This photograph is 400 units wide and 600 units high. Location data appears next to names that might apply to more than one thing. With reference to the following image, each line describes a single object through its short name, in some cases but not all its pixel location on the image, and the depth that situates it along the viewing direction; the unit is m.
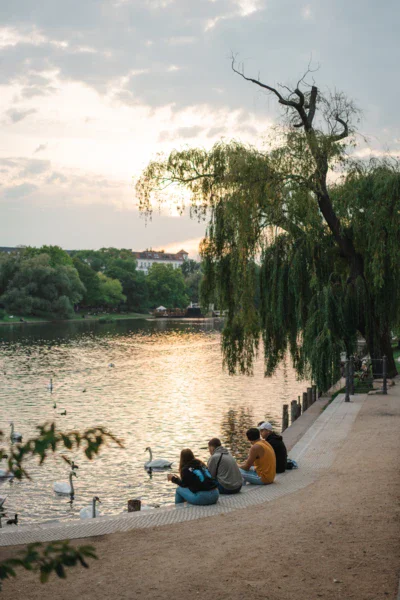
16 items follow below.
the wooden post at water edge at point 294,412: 23.62
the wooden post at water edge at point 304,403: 25.23
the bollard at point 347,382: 24.42
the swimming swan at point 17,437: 22.25
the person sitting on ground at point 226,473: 12.87
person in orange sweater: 13.41
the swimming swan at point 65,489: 16.97
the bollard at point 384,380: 24.79
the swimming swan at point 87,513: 13.98
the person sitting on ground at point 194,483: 12.02
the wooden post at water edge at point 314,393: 26.78
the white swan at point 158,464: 19.47
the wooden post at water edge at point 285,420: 23.02
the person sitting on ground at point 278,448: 14.38
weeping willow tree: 24.81
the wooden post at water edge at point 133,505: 12.35
